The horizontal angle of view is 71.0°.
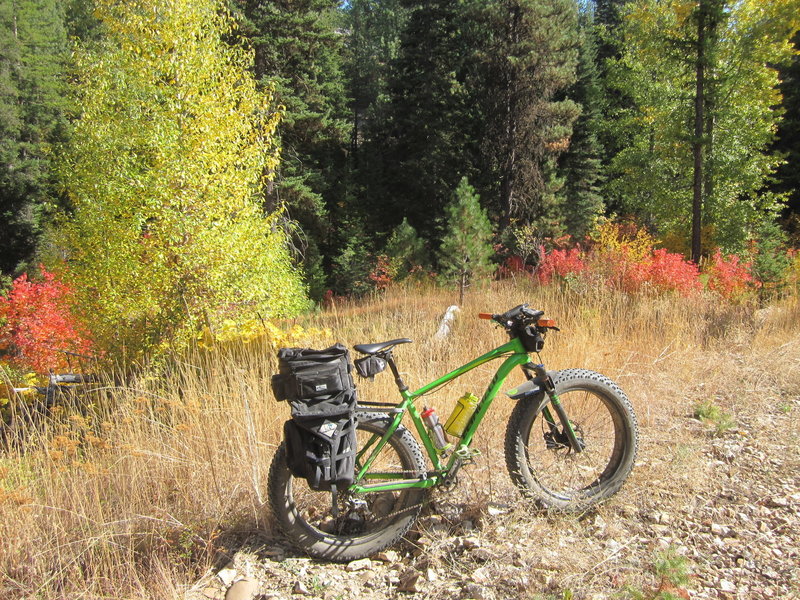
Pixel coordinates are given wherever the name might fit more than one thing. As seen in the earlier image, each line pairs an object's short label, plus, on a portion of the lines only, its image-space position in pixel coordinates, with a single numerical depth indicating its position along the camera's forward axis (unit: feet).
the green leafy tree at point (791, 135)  65.16
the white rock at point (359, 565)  8.33
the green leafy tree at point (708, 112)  39.86
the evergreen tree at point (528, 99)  59.88
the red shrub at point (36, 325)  32.46
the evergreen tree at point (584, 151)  74.49
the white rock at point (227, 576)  7.90
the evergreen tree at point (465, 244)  45.34
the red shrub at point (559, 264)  37.36
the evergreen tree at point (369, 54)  99.70
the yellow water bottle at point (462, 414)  8.77
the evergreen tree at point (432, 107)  73.82
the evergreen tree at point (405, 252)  60.18
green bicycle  8.29
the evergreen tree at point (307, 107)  57.16
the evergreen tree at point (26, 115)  76.33
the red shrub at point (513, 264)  59.28
